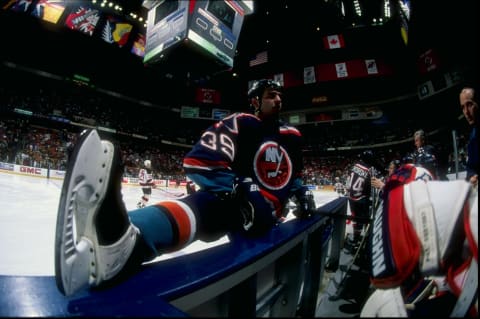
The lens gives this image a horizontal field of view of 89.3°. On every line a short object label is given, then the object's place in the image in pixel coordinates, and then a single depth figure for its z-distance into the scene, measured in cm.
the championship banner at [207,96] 2356
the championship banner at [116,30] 1423
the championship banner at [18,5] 1096
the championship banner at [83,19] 1280
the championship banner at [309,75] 1789
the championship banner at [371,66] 1661
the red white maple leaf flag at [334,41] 1617
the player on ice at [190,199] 55
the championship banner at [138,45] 1583
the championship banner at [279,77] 1948
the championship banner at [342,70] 1698
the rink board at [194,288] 40
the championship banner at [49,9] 1175
